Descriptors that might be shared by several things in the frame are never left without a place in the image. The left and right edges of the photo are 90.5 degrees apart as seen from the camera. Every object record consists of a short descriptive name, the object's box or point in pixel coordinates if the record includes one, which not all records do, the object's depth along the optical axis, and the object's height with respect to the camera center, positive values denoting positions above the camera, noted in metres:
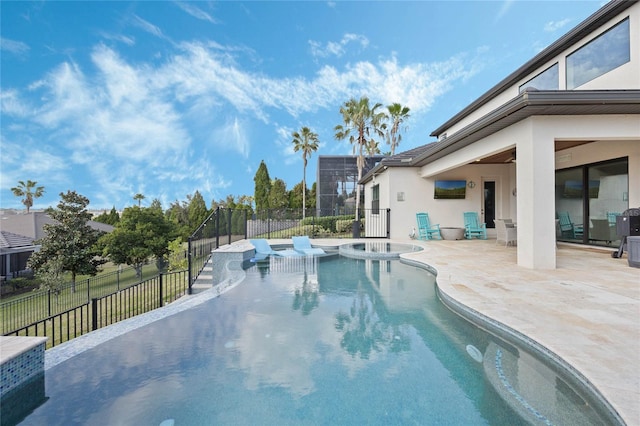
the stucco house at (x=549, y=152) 6.45 +1.64
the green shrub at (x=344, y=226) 20.60 -1.00
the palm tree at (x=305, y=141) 32.97 +7.29
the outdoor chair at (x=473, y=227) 13.20 -0.74
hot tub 9.70 -1.30
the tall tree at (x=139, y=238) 23.38 -1.96
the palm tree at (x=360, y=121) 22.67 +6.56
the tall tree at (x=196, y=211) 35.78 +0.10
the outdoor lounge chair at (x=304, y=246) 11.07 -1.30
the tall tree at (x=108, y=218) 35.31 -0.60
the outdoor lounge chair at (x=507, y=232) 10.26 -0.74
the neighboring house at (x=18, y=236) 19.65 -1.62
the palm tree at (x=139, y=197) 49.69 +2.42
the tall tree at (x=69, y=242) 19.09 -1.84
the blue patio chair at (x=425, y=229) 13.20 -0.80
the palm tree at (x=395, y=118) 27.47 +8.14
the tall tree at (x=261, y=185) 34.72 +2.89
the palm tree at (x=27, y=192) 44.35 +3.07
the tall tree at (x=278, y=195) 33.88 +1.73
